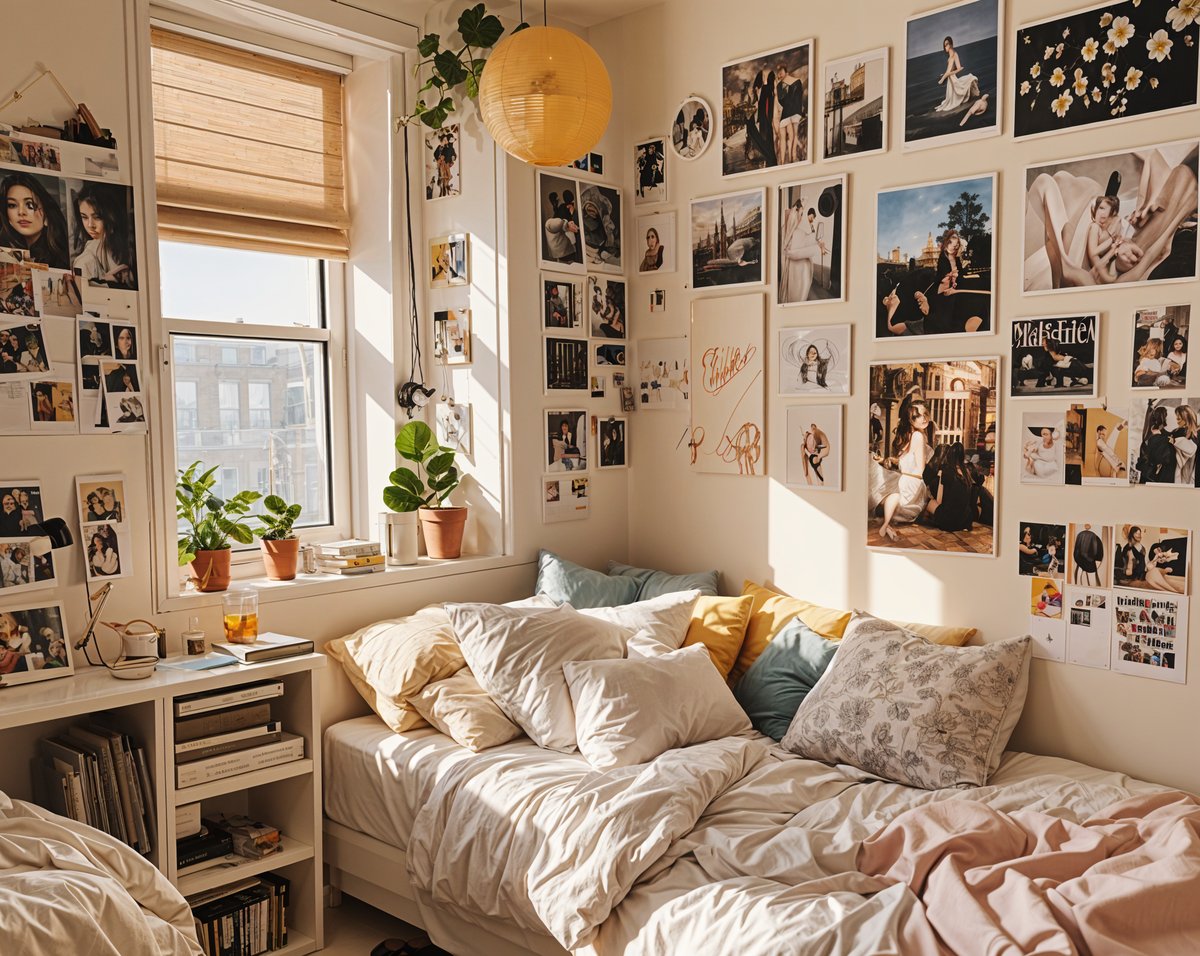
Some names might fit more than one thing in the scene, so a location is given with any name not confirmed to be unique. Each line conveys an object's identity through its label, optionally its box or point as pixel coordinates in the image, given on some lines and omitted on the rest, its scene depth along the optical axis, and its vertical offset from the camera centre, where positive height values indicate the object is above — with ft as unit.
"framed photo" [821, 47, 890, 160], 9.95 +2.93
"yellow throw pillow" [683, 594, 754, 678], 10.30 -2.05
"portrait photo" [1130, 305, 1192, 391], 8.30 +0.50
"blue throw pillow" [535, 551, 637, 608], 11.19 -1.78
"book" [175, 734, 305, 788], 8.66 -2.84
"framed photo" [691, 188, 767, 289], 11.03 +1.85
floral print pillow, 8.45 -2.42
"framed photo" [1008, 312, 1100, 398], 8.75 +0.46
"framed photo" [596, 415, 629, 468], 12.26 -0.28
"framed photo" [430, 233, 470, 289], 11.55 +1.72
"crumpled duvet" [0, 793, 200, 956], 5.98 -2.80
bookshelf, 8.08 -2.71
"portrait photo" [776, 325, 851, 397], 10.37 +0.53
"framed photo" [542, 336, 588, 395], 11.67 +0.59
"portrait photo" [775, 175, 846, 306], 10.35 +1.70
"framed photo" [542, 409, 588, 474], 11.75 -0.26
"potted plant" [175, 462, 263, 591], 9.78 -1.00
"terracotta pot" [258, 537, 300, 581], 10.37 -1.32
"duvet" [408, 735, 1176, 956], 6.54 -2.97
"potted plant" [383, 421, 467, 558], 11.30 -0.75
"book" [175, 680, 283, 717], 8.61 -2.28
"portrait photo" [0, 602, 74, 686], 8.25 -1.72
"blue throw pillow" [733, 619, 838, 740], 9.73 -2.42
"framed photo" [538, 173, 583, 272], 11.51 +2.10
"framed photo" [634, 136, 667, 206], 11.89 +2.76
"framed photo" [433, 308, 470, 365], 11.60 +0.91
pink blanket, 5.98 -2.79
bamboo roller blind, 10.32 +2.77
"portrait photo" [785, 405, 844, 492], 10.48 -0.33
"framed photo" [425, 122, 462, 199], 11.59 +2.79
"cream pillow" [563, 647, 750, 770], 8.81 -2.46
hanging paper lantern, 8.71 +2.68
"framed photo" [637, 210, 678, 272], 11.86 +1.96
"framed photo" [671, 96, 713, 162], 11.41 +3.10
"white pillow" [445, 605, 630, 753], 9.27 -2.10
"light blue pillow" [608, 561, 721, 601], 11.27 -1.76
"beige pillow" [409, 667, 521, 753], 9.25 -2.58
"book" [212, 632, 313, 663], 9.00 -1.94
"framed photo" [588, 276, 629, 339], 12.04 +1.24
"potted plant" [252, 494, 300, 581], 10.38 -1.16
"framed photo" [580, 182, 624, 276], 11.94 +2.15
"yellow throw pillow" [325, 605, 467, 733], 9.64 -2.20
